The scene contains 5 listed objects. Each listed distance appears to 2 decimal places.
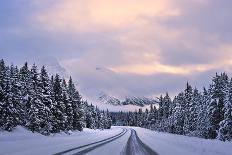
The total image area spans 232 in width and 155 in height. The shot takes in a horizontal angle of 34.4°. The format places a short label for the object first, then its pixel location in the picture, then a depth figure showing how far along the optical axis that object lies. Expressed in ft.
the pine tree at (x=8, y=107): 149.18
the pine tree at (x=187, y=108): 263.90
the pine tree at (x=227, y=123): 165.28
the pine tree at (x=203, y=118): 210.18
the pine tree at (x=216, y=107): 202.80
